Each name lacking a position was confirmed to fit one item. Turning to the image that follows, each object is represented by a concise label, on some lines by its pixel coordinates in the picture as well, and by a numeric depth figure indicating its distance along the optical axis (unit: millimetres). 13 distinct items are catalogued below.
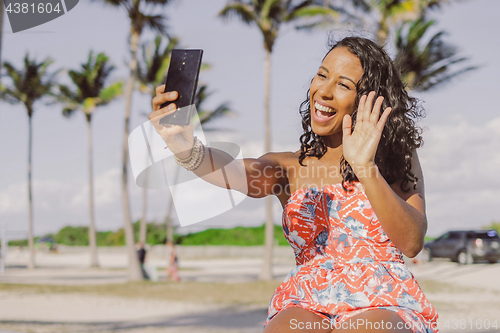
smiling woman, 1611
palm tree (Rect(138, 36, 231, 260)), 20422
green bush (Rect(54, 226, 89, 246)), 46688
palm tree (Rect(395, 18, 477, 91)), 15141
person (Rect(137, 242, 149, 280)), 17891
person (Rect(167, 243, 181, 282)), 18141
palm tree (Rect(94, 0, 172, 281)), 17141
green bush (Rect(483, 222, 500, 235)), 30675
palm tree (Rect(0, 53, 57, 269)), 25031
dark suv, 21734
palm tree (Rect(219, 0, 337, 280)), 15992
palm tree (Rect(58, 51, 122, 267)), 25906
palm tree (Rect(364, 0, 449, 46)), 14086
